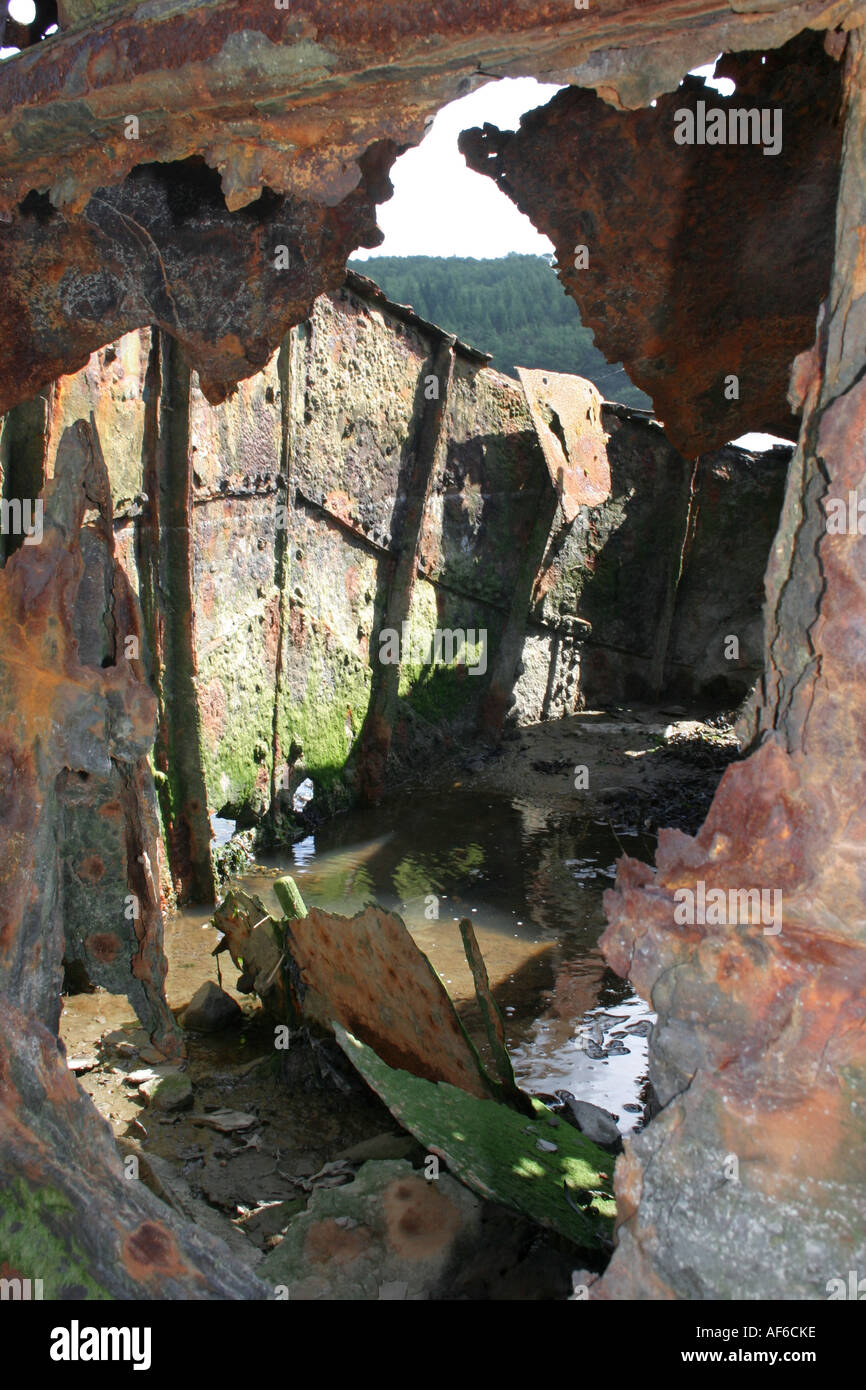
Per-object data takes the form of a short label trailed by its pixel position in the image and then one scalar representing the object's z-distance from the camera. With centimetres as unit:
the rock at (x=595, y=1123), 339
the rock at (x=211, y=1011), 412
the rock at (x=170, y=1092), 353
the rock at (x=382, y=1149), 316
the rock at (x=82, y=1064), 368
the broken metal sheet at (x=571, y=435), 756
